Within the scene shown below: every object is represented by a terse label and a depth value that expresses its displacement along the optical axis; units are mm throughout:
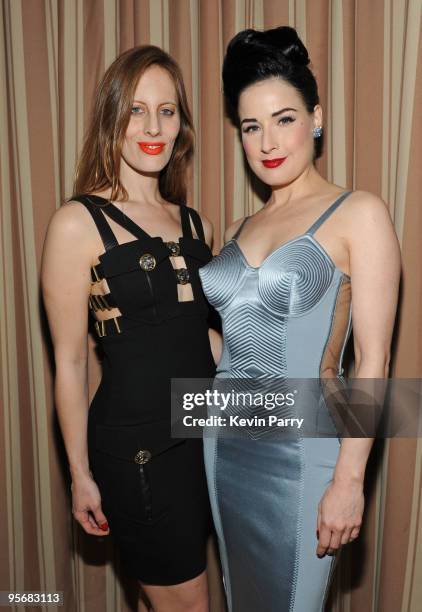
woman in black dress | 1855
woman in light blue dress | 1660
